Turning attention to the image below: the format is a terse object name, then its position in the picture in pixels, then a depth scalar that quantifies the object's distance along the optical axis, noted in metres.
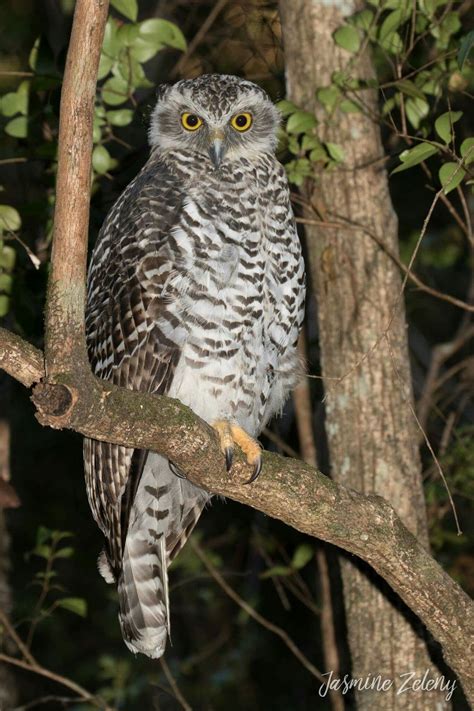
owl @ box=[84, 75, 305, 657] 6.50
